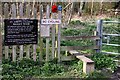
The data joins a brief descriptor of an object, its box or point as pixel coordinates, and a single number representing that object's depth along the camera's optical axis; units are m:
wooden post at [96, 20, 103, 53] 7.49
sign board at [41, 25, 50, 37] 6.61
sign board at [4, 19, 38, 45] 6.27
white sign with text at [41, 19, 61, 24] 6.52
